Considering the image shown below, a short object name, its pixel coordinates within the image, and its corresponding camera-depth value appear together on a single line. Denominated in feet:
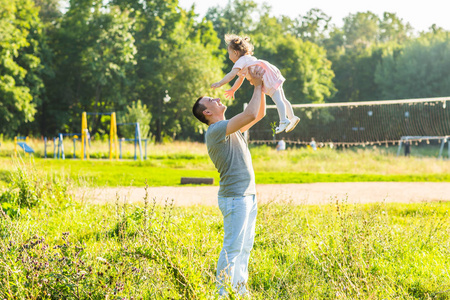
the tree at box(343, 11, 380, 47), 290.76
